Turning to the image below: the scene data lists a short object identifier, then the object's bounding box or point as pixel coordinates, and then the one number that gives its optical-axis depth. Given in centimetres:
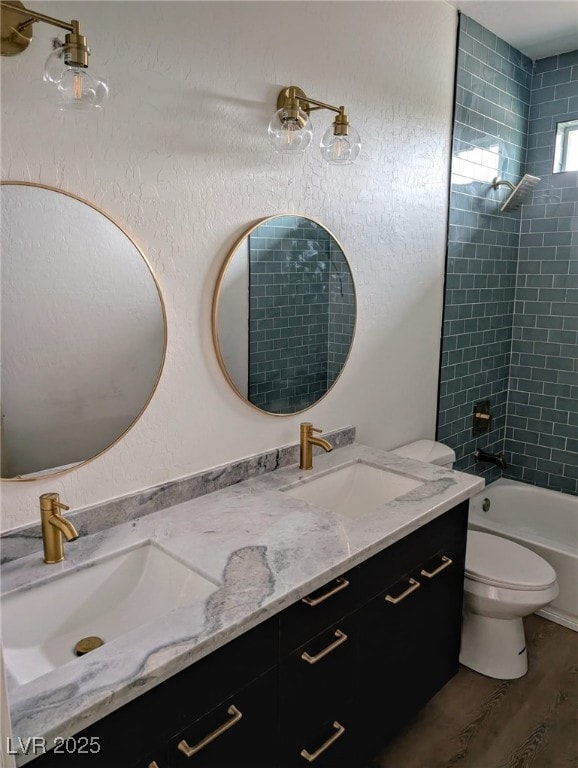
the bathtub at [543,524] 268
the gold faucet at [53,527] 129
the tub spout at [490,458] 311
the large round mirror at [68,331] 129
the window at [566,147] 309
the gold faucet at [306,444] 201
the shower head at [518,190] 300
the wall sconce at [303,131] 169
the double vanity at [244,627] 101
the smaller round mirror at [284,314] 180
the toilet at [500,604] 219
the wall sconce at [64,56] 115
